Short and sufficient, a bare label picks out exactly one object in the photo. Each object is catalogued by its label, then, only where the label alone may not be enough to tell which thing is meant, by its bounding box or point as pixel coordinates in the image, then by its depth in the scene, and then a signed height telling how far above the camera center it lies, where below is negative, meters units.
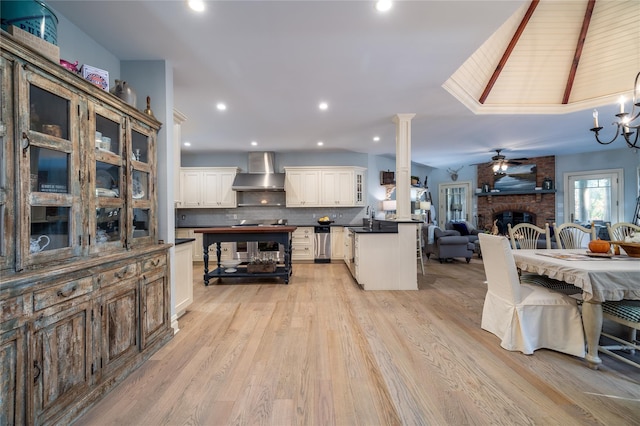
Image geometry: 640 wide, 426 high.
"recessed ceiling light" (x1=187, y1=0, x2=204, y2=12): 1.85 +1.52
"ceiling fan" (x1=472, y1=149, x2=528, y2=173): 5.77 +1.10
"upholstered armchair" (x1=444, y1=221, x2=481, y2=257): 6.82 -0.46
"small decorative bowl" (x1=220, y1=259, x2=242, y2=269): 4.58 -0.92
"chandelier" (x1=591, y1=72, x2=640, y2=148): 2.14 +0.82
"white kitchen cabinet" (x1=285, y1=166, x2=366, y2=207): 6.37 +0.65
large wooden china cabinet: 1.17 -0.19
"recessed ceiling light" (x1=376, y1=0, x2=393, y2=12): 1.89 +1.55
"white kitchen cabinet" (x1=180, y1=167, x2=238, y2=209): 6.29 +0.63
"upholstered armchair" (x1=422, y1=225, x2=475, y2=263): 5.83 -0.77
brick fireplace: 7.28 +0.25
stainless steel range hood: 6.14 +0.89
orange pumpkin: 2.43 -0.33
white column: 4.05 +0.71
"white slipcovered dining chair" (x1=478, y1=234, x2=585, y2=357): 2.07 -0.87
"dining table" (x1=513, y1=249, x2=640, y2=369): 1.85 -0.53
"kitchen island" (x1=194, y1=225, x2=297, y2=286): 4.10 -0.41
